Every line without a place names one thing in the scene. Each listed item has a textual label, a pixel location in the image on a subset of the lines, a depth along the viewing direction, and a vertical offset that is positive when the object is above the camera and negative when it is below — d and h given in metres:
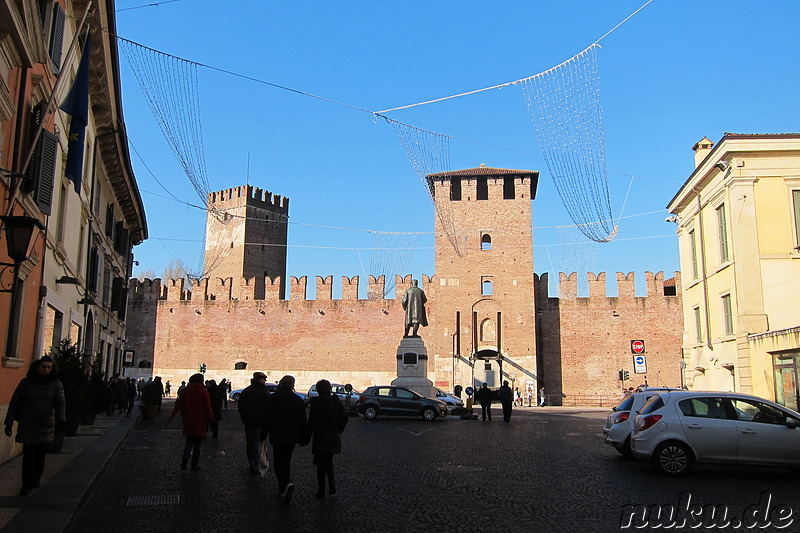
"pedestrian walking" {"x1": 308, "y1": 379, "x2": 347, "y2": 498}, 7.10 -0.45
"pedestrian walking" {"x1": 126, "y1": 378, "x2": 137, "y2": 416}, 24.39 -0.55
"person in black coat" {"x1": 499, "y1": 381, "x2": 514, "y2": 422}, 20.19 -0.40
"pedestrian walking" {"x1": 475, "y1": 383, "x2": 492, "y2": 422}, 20.59 -0.38
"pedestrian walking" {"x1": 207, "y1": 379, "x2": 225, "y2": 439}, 14.34 -0.36
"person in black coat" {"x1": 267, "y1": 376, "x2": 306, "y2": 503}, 7.23 -0.44
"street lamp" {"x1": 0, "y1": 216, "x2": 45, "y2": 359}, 7.43 +1.55
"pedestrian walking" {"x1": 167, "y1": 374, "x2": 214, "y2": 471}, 9.01 -0.35
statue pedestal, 25.27 +0.79
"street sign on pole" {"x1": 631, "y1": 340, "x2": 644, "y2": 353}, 17.54 +0.97
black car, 21.34 -0.62
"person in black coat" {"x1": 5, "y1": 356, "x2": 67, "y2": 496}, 6.89 -0.30
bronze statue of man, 25.12 +2.72
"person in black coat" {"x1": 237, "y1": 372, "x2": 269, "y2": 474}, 9.19 -0.34
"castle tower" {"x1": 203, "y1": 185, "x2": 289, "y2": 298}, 57.84 +12.24
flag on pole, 10.40 +4.01
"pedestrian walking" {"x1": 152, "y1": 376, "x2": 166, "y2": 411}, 21.41 -0.05
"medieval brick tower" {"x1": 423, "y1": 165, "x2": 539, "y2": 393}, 37.31 +5.81
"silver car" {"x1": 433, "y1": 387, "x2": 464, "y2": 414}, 25.36 -0.56
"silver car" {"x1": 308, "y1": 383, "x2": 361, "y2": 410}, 26.23 -0.48
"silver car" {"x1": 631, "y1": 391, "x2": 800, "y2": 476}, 9.05 -0.60
